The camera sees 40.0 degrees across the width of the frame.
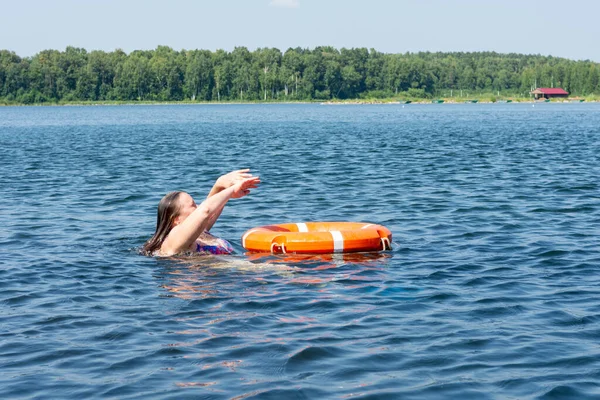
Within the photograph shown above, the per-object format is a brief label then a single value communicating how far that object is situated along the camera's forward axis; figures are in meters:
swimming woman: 9.91
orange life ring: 10.90
